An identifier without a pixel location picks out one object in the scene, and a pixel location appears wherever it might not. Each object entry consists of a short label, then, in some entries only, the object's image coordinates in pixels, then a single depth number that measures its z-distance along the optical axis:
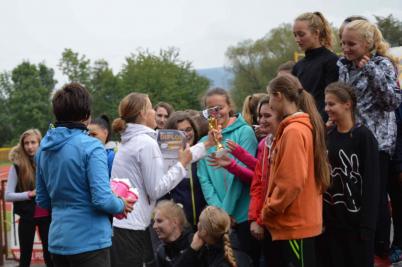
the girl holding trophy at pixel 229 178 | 4.77
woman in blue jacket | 3.61
